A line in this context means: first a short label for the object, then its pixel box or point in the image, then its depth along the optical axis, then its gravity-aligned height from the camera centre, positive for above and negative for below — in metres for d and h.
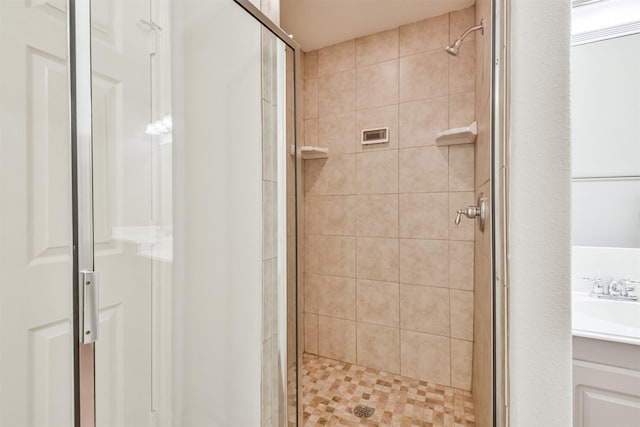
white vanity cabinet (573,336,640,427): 0.92 -0.54
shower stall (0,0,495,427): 0.68 -0.04
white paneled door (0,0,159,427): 0.68 +0.01
